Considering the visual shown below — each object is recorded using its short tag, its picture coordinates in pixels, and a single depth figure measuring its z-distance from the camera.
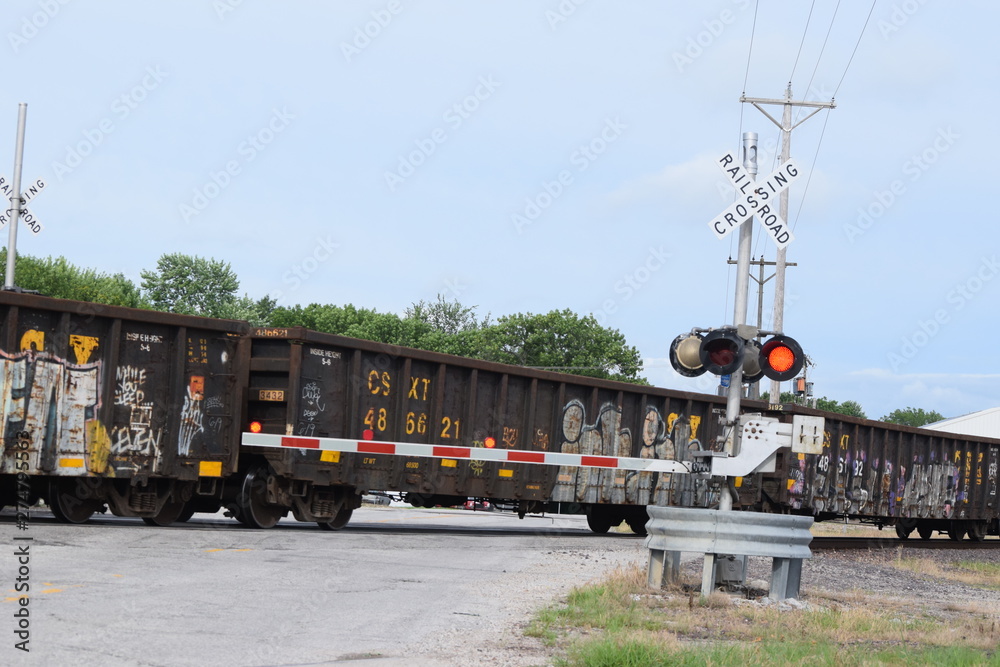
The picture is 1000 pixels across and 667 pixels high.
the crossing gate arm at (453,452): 16.86
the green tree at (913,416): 168.04
